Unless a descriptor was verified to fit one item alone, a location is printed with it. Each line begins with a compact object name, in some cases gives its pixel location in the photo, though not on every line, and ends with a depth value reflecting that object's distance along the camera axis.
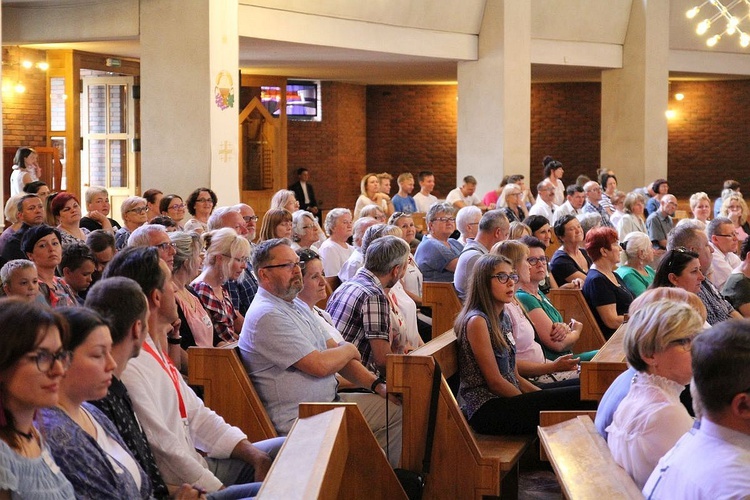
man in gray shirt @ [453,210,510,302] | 7.34
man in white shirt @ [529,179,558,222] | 11.84
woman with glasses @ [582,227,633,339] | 6.44
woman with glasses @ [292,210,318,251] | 7.50
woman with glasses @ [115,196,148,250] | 7.43
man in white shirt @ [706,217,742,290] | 7.57
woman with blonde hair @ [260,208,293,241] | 7.16
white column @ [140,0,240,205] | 10.30
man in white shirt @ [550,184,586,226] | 11.69
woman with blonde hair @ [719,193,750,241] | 10.75
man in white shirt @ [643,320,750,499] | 2.28
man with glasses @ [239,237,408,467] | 4.16
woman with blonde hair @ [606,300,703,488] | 2.98
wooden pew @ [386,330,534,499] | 4.15
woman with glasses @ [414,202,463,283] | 7.95
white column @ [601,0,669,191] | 16.61
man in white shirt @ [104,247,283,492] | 3.17
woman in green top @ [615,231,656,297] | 6.71
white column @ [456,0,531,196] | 14.62
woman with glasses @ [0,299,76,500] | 2.18
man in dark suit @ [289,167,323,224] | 17.20
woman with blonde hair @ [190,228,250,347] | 5.22
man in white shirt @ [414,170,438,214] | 13.67
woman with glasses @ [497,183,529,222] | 11.32
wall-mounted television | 18.48
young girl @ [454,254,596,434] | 4.59
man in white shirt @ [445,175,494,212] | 13.62
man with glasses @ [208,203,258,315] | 5.92
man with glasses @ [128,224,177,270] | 4.87
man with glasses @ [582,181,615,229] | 11.57
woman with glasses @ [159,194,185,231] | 8.18
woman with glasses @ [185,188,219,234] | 8.41
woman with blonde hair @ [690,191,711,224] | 11.09
